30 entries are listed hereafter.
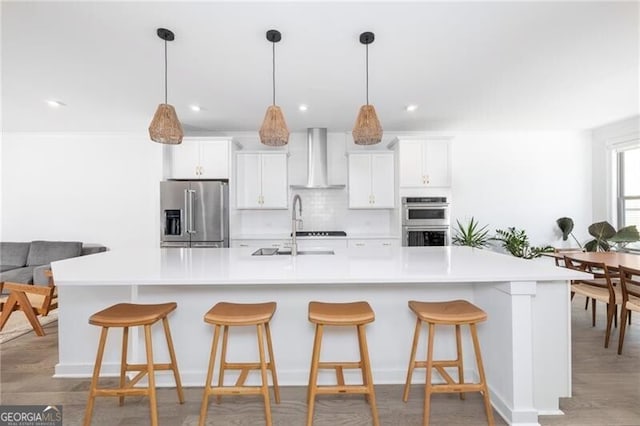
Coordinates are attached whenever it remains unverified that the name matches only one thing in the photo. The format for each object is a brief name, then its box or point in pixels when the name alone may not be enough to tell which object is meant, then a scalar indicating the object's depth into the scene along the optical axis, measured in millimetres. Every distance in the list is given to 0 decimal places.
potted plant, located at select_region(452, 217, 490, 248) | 4484
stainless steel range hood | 4668
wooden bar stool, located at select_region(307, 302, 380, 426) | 1562
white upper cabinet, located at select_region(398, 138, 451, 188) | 4434
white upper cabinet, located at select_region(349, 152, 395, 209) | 4613
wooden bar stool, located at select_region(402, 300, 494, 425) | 1600
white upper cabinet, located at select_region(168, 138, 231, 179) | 4387
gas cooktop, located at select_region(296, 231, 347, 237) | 4480
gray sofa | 4484
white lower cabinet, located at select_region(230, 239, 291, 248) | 4535
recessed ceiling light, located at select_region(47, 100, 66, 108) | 3566
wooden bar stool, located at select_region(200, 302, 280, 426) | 1582
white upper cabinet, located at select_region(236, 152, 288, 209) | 4574
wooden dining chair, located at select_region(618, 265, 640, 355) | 2389
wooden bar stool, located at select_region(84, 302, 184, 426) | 1610
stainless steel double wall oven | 4289
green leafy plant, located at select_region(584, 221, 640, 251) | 3707
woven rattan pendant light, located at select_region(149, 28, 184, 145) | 2146
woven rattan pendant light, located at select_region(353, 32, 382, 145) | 2209
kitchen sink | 2672
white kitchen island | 1635
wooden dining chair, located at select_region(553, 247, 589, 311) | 3596
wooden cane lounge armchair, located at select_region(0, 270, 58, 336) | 2838
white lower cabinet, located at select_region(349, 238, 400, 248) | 4441
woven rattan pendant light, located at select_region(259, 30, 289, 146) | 2141
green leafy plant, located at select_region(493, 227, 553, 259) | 4531
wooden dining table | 2725
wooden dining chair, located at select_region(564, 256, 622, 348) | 2566
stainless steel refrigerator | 4125
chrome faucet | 2371
